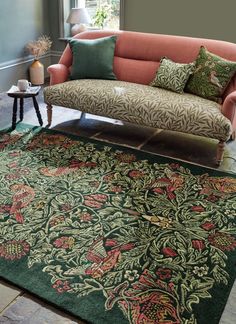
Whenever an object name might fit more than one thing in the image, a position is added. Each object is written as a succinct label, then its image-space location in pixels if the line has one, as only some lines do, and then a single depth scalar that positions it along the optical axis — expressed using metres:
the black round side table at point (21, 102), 3.15
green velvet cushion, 3.39
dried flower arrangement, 4.76
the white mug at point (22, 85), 3.22
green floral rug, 1.57
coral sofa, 2.76
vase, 4.80
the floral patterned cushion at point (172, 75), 3.09
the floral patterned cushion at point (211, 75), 2.96
